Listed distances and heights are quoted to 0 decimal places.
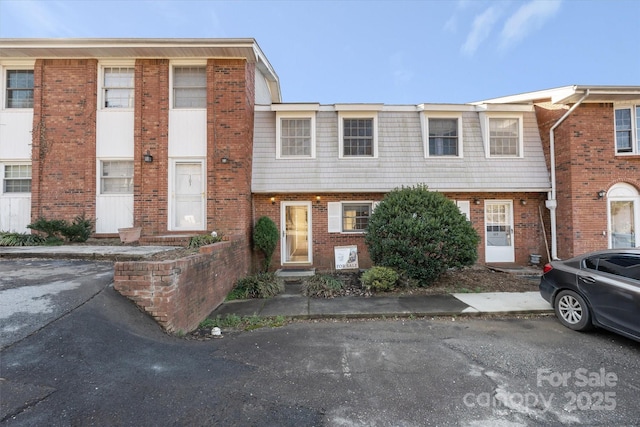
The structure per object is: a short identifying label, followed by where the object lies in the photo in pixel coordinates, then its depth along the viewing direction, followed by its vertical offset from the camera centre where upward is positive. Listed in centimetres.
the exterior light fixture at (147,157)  834 +195
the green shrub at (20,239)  750 -47
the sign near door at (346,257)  882 -114
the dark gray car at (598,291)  401 -112
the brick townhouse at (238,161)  843 +196
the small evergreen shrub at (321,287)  665 -162
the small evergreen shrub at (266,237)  868 -48
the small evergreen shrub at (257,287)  674 -164
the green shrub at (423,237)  688 -40
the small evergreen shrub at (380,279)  682 -143
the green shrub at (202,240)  673 -45
